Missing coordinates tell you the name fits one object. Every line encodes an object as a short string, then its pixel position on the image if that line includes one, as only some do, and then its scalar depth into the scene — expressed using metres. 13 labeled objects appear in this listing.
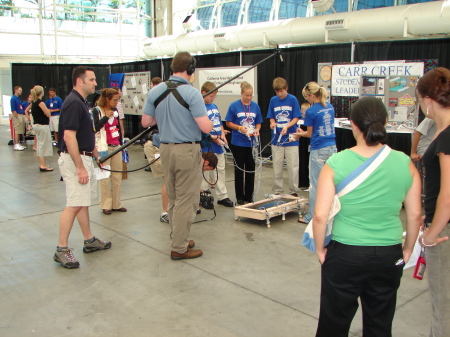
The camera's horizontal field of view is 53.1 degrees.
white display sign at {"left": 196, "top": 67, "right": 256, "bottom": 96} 8.82
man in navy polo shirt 3.95
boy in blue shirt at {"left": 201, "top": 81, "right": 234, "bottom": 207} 5.85
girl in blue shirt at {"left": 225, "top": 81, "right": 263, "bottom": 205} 6.13
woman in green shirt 2.00
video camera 6.04
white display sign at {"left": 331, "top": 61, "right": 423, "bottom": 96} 6.44
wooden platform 5.30
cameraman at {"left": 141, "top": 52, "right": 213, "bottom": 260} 3.98
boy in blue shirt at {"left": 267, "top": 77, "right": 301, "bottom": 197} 6.16
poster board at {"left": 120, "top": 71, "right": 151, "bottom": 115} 12.62
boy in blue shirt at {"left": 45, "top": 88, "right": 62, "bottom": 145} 11.55
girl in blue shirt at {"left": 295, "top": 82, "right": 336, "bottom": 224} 5.13
